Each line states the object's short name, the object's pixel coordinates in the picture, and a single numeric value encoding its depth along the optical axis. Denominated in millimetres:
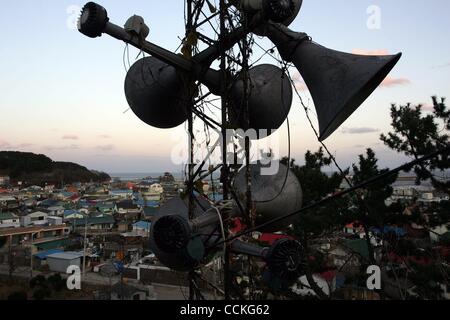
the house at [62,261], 27984
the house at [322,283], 20484
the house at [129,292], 19938
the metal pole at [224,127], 3564
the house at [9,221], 43200
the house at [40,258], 29719
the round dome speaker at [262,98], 3654
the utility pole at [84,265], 26956
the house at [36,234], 36188
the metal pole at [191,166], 3777
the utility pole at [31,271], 25997
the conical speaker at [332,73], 2877
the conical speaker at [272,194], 3709
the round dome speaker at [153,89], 3664
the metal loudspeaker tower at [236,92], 2967
